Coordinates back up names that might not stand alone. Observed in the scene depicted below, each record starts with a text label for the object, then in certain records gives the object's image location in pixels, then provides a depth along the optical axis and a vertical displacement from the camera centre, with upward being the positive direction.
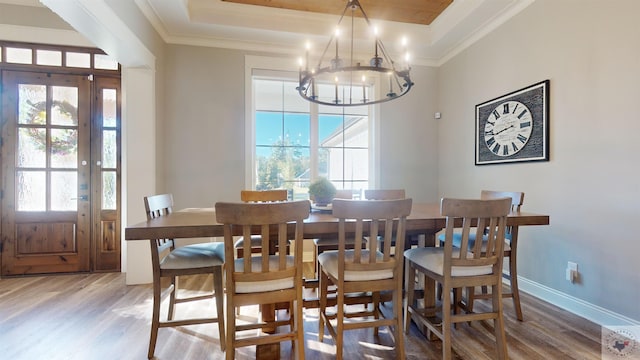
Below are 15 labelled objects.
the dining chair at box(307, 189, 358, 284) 2.45 -0.58
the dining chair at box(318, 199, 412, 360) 1.48 -0.49
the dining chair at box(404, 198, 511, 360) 1.55 -0.50
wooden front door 3.11 +0.04
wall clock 2.54 +0.49
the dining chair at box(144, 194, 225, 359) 1.71 -0.57
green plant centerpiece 2.20 -0.11
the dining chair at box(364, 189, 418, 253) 2.68 -0.17
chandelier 3.66 +1.22
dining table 1.50 -0.28
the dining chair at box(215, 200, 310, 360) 1.35 -0.49
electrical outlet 2.28 -0.76
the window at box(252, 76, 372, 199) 3.68 +0.48
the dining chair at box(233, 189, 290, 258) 2.40 -0.18
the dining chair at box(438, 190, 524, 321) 2.08 -0.61
